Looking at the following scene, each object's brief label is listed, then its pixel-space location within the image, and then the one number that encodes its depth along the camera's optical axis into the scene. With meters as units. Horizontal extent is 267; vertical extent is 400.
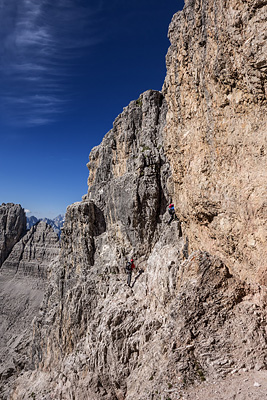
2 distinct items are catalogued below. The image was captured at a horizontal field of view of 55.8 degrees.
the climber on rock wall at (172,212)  29.55
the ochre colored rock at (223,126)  12.12
